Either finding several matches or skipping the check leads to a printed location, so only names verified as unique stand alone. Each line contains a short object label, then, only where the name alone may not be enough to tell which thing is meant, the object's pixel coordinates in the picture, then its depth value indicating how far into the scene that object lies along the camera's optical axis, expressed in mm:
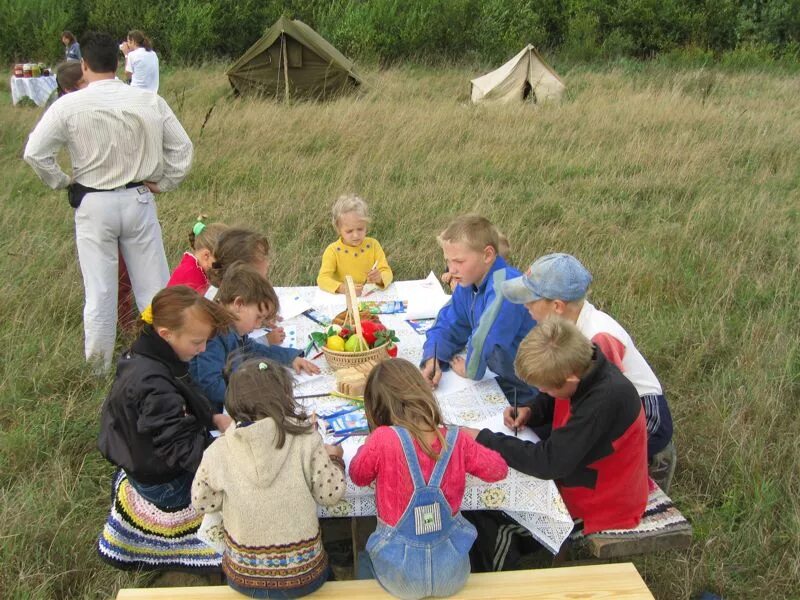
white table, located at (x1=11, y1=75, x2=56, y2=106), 13320
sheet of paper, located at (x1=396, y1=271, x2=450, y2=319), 4203
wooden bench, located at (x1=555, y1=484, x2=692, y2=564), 2752
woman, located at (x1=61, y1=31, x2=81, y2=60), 14383
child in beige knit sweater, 2312
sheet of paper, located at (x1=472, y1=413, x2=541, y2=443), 2928
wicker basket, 3158
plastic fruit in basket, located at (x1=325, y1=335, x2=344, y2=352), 3223
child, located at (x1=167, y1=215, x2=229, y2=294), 3893
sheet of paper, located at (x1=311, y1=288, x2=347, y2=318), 4230
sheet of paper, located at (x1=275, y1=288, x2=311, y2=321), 4186
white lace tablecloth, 2619
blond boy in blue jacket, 3314
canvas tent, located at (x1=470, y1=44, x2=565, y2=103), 12883
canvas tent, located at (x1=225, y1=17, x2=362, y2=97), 12938
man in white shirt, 4359
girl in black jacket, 2645
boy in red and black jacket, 2566
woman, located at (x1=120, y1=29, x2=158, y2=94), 9711
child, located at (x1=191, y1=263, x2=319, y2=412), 3209
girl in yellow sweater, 4578
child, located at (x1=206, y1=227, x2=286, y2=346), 3762
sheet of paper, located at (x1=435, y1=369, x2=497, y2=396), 3309
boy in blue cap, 3061
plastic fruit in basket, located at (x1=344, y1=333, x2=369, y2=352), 3188
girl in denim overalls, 2354
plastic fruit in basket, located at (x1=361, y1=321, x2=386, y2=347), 3275
